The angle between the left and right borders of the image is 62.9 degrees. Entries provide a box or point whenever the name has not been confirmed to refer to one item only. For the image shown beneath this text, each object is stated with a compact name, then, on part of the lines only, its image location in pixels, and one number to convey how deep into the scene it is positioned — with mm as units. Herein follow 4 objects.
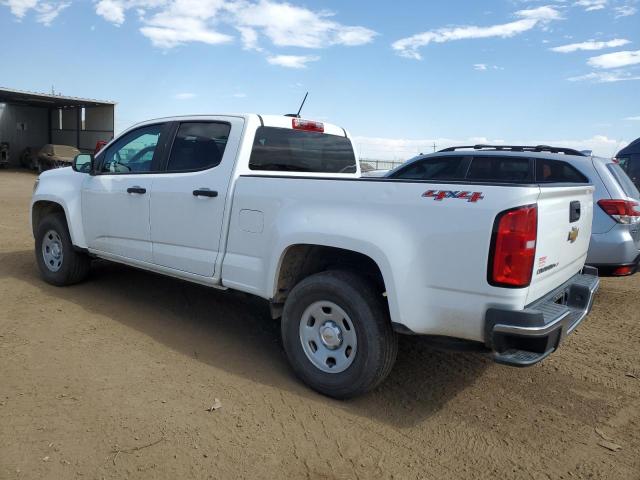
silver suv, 5402
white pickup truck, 2863
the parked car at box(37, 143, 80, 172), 26016
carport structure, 29312
